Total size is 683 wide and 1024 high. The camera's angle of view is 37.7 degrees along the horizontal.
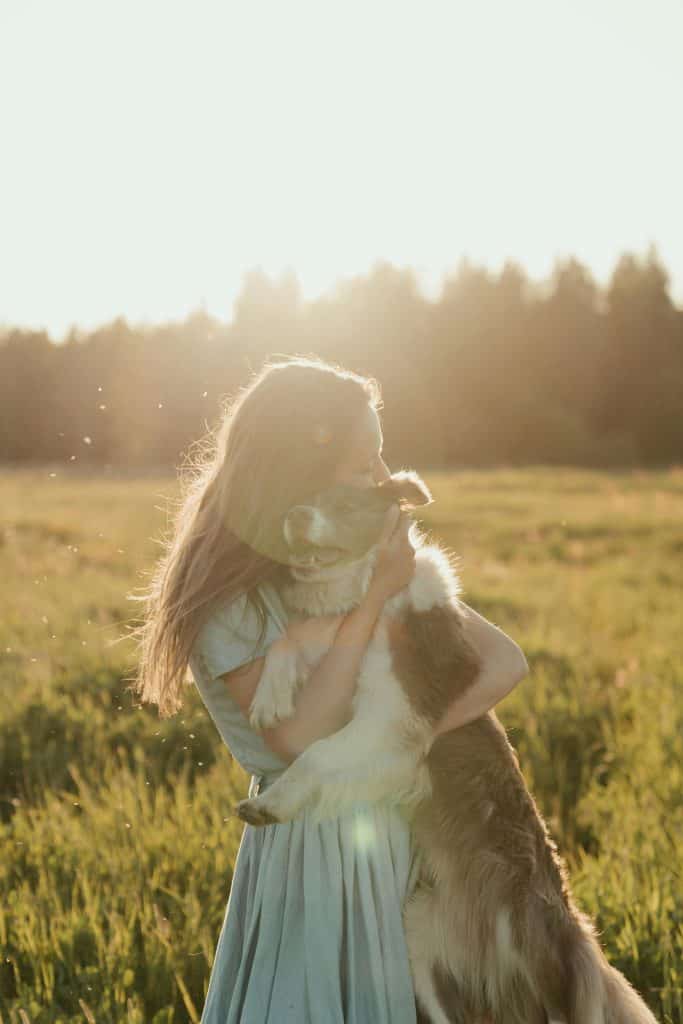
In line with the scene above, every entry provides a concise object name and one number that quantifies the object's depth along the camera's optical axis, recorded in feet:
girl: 8.45
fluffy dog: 8.68
